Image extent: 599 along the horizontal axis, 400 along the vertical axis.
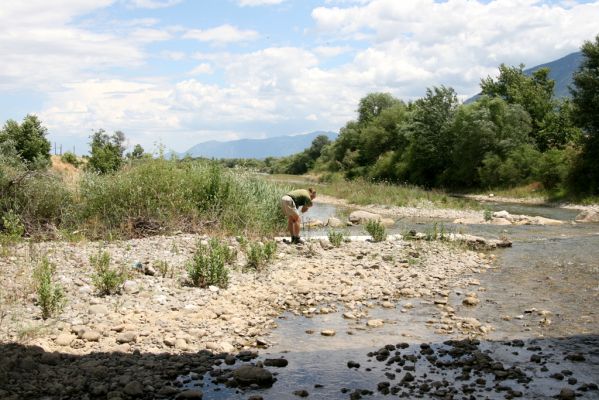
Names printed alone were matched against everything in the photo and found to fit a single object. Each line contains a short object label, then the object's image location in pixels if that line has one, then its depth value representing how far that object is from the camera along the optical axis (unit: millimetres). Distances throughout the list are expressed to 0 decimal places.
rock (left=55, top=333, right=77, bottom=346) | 8062
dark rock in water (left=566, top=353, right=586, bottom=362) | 8250
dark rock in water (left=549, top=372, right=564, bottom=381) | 7507
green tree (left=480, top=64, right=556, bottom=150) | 56250
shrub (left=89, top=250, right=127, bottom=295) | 10227
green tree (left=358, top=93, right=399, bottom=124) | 87438
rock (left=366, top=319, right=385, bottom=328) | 10031
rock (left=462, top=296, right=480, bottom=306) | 11492
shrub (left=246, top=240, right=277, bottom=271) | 13202
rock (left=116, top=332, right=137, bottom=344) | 8433
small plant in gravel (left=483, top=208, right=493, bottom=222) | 27594
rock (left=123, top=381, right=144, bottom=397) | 6688
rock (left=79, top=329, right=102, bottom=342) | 8320
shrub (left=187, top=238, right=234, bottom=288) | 11453
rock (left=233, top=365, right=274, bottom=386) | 7352
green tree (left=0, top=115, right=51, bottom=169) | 48312
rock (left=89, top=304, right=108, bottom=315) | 9312
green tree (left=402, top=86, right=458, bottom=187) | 58188
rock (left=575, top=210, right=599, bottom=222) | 28625
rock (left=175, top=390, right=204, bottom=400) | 6762
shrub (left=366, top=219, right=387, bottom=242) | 18000
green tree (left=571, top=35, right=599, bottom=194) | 39906
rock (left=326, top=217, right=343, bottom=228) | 25038
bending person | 16219
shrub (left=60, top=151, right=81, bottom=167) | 58625
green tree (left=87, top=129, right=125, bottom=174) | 36900
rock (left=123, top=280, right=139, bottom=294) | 10453
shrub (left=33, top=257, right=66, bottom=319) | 8875
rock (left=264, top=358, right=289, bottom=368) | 8070
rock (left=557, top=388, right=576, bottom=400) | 6832
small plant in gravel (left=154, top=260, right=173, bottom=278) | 11766
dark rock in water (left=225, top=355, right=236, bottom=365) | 8062
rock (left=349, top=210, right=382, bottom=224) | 26762
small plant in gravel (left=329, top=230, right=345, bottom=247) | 16672
